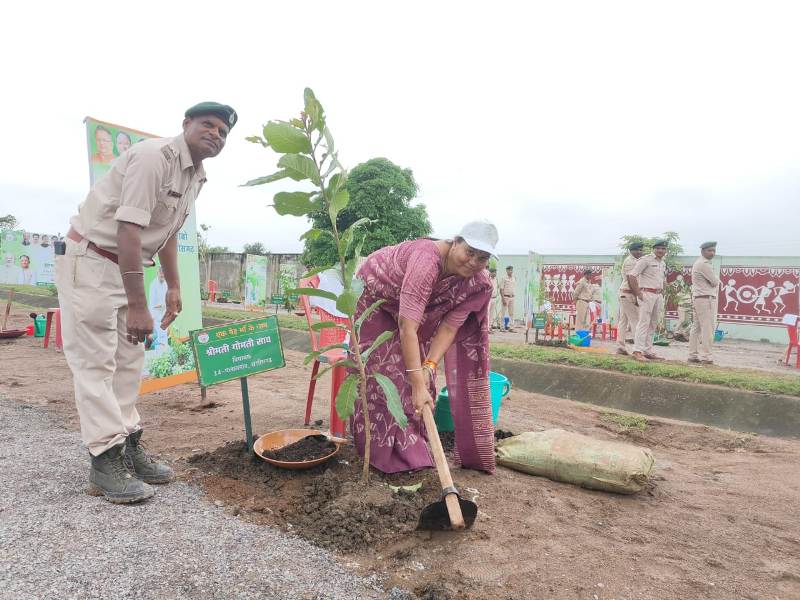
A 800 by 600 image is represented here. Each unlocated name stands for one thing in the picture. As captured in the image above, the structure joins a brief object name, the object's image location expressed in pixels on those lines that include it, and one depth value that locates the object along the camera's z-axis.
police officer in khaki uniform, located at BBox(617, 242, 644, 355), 7.63
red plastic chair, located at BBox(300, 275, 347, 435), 3.23
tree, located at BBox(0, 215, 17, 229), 35.78
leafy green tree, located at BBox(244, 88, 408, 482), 2.23
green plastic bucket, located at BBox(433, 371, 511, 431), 3.39
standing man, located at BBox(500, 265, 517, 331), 12.80
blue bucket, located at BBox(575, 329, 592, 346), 8.69
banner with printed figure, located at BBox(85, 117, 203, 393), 4.02
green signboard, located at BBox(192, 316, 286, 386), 2.76
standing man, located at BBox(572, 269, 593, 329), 11.23
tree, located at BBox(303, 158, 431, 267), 17.47
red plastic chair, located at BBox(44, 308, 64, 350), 7.11
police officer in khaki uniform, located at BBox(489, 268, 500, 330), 11.96
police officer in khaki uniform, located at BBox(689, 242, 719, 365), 6.98
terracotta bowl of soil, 2.61
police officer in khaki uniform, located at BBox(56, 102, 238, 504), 2.16
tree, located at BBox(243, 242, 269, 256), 42.37
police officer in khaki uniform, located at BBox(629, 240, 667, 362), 7.17
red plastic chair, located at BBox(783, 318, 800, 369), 7.33
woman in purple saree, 2.55
